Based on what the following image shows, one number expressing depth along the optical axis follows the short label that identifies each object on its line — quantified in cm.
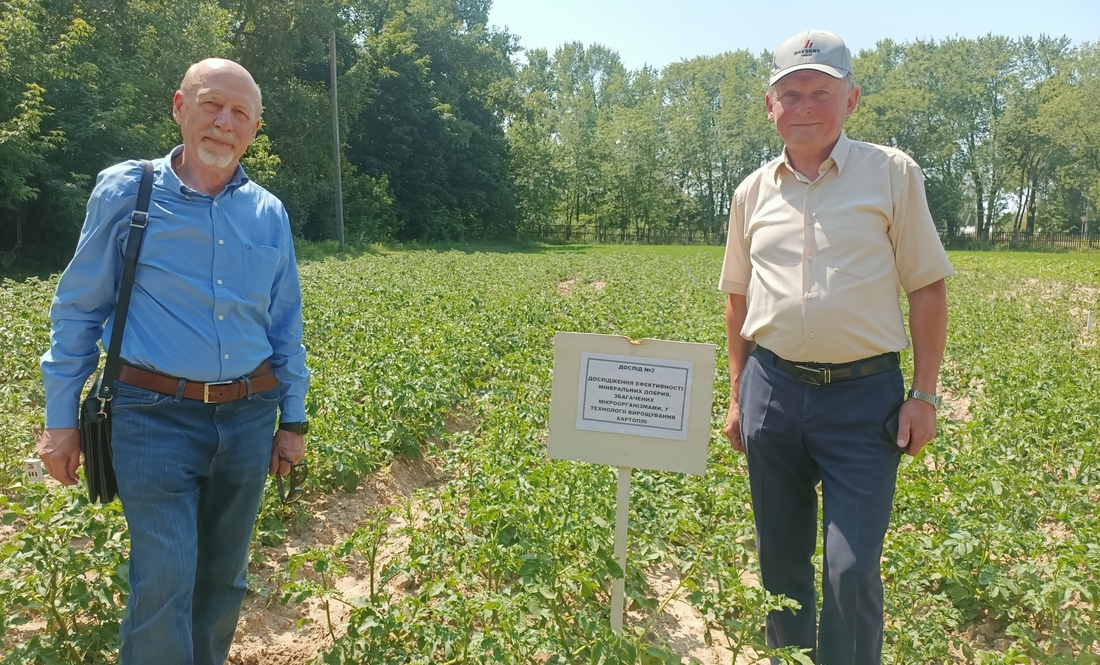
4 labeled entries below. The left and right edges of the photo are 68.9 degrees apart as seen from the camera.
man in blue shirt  239
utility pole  3041
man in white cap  268
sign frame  296
